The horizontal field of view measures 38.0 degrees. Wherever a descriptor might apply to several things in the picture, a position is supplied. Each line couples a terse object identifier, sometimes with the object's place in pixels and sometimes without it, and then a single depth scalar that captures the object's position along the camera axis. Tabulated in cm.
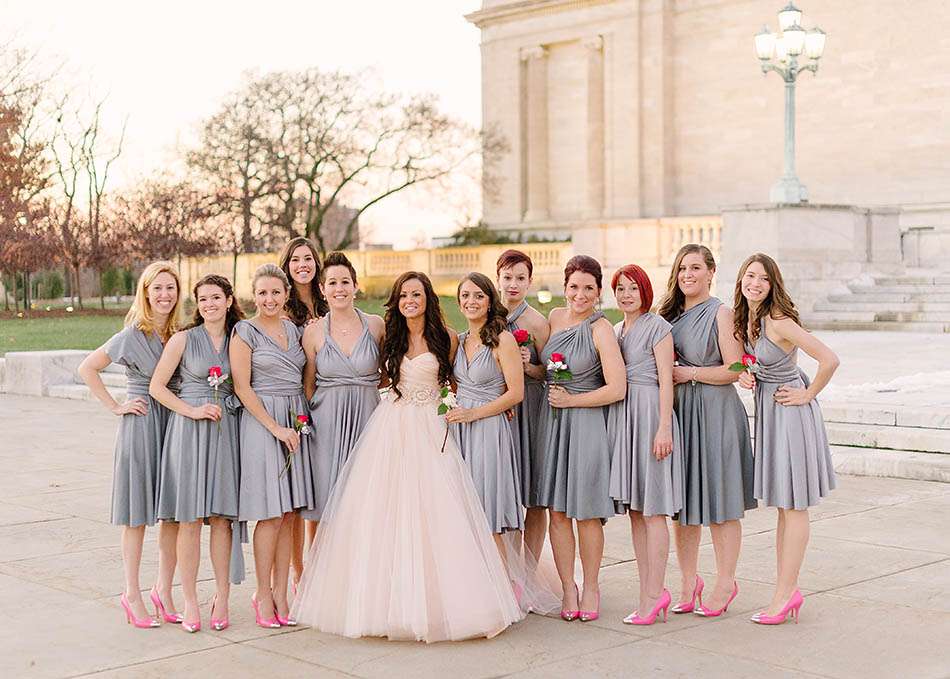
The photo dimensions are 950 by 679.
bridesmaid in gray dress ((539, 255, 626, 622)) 720
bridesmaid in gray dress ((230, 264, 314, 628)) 715
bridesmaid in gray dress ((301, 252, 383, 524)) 734
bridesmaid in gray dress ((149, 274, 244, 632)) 713
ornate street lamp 2636
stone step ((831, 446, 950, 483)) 1159
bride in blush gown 677
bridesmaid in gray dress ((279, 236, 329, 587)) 801
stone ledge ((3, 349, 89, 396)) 2122
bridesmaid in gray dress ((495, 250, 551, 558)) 745
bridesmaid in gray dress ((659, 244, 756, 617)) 728
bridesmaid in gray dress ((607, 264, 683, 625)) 713
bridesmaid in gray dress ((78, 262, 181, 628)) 728
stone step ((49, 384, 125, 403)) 2028
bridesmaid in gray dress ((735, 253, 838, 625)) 709
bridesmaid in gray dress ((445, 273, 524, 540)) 716
